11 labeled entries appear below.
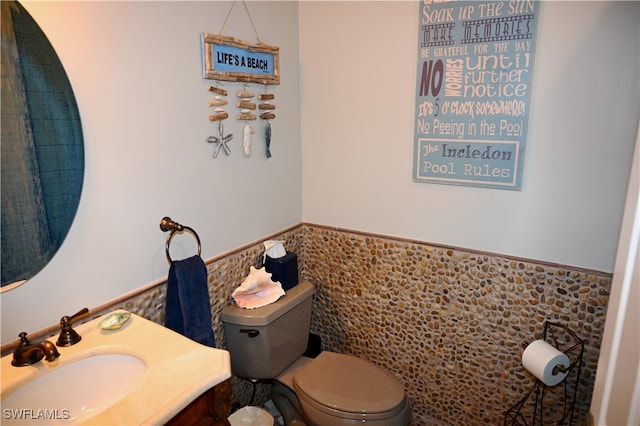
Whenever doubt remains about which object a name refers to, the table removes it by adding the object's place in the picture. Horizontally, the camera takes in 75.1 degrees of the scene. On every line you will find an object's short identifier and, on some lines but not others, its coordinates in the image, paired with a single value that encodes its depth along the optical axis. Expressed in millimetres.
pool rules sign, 1662
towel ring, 1563
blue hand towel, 1568
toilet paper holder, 1741
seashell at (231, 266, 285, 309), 1889
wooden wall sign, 1641
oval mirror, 1124
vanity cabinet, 1092
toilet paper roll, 1641
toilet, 1764
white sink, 1021
